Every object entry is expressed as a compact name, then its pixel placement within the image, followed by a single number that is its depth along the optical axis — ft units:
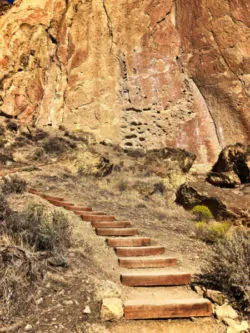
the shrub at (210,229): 21.40
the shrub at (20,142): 54.01
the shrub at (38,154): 49.21
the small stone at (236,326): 9.36
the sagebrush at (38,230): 13.25
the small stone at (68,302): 9.92
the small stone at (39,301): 9.70
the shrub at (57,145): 53.11
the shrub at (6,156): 43.99
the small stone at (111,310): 9.45
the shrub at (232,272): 10.38
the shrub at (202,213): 32.01
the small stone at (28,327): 8.46
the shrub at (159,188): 41.91
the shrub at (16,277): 9.18
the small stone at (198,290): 11.54
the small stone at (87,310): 9.56
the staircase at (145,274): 10.02
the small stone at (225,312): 10.03
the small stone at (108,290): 10.49
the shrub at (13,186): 26.09
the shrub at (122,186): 40.24
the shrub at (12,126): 62.23
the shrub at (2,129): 58.77
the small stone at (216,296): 10.61
